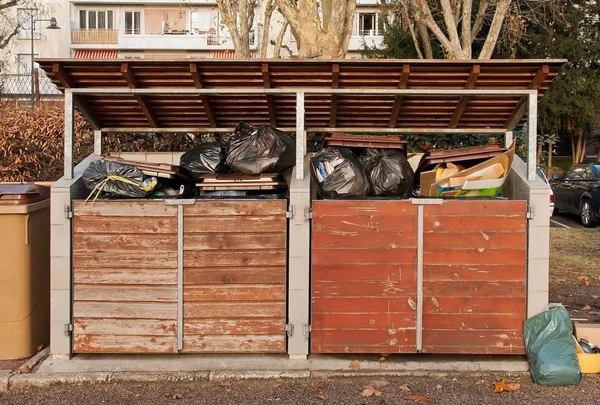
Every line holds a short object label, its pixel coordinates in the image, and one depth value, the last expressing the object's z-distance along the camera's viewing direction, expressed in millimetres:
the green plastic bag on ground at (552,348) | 4566
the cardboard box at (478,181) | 4945
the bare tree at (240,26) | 13344
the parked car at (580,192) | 13797
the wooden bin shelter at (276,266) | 4848
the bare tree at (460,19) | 13625
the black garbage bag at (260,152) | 5141
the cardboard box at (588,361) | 4758
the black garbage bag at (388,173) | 5062
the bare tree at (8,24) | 27656
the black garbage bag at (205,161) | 5418
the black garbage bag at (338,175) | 4938
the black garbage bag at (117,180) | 4918
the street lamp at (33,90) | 8436
